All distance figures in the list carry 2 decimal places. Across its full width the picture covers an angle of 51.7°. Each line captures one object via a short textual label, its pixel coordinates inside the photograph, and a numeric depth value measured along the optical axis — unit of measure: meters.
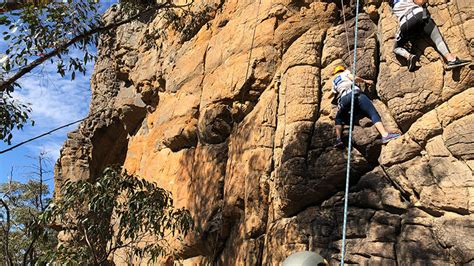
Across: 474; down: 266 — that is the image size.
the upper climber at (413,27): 6.51
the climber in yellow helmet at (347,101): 6.73
